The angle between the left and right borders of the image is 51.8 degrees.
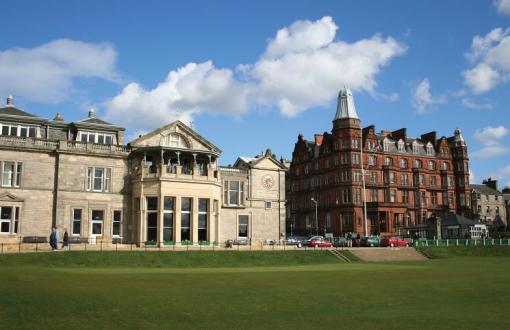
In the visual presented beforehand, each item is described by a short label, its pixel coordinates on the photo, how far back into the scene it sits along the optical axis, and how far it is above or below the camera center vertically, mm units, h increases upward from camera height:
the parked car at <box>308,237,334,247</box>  60438 -1183
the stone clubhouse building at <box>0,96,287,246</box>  47812 +4957
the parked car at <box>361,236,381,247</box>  64125 -1063
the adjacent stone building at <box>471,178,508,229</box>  114625 +5881
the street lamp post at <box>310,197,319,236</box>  93562 +1191
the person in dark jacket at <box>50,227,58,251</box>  40000 -382
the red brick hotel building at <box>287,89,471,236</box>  88688 +9690
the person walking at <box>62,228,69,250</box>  41219 -479
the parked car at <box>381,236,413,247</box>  61469 -1162
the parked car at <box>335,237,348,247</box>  65250 -1194
